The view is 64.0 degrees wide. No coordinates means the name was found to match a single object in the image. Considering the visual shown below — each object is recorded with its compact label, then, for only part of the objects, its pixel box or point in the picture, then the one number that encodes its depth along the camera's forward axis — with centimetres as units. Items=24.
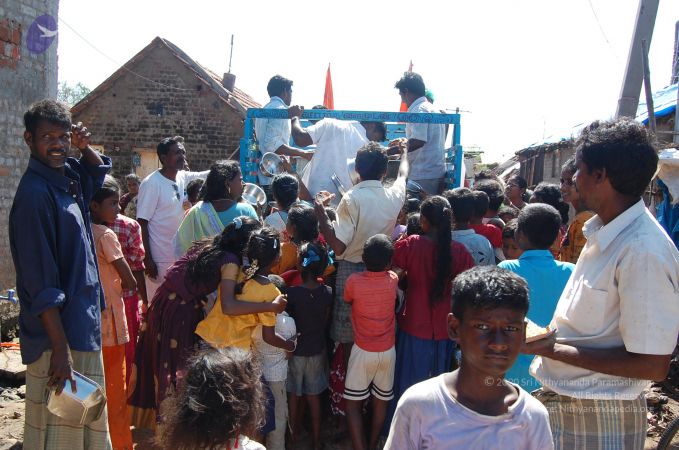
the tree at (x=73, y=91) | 4361
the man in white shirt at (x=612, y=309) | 166
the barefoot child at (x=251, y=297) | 312
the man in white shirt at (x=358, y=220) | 360
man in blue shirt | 233
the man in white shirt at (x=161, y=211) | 456
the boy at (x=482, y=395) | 157
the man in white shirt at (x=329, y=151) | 480
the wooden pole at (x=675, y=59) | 1361
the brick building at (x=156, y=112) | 1555
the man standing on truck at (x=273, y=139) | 504
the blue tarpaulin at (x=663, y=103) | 892
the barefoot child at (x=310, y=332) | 358
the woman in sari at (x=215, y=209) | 373
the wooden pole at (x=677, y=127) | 687
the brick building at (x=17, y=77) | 571
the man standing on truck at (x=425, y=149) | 503
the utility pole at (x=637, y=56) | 704
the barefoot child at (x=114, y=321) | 324
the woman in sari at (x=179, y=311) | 314
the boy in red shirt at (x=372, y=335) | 341
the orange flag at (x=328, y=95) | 879
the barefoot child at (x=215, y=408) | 181
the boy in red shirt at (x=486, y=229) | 407
